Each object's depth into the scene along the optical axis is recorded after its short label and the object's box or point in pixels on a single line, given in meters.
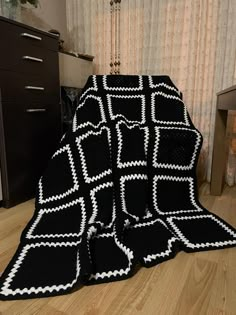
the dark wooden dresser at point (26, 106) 1.15
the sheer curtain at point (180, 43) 1.53
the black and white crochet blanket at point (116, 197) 0.78
